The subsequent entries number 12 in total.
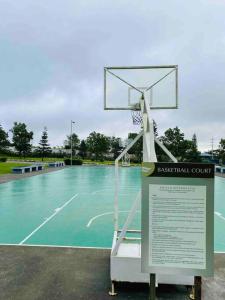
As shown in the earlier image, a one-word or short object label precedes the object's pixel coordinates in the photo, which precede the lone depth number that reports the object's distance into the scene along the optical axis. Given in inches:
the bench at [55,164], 1413.4
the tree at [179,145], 1841.8
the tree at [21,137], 2368.4
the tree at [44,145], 2412.6
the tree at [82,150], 2678.6
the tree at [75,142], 2736.2
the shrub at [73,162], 1640.0
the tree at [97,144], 2256.4
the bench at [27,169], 997.8
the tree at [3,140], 2377.8
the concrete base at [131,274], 166.9
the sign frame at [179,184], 104.8
